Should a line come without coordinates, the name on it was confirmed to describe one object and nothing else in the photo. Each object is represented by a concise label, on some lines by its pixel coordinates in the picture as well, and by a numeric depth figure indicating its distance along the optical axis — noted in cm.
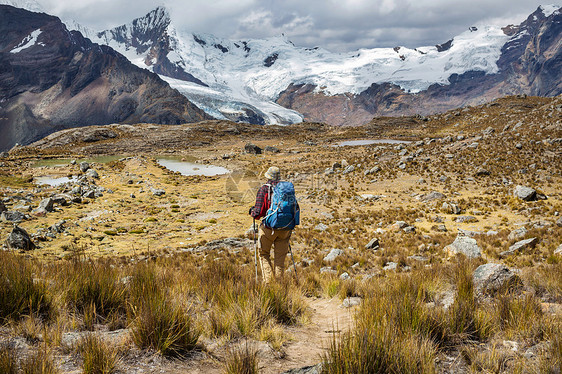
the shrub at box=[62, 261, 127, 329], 454
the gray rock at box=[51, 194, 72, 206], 1927
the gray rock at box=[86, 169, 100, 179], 3135
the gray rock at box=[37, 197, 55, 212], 1750
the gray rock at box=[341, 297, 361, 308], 598
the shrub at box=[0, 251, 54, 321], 398
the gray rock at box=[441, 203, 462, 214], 1704
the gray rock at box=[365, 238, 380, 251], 1247
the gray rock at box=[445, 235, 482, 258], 1006
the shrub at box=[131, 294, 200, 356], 360
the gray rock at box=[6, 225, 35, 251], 1199
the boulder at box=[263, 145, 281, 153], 6216
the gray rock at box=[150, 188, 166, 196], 2642
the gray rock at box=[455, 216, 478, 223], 1538
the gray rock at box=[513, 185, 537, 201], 1730
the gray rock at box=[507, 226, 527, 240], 1124
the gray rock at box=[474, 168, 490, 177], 2511
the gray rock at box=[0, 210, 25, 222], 1525
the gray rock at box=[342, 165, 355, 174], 3450
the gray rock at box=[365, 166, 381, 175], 3184
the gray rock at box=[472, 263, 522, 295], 562
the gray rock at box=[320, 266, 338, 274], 981
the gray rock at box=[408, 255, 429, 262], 1053
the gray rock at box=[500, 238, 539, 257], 979
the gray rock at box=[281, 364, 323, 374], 313
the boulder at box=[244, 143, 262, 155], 6198
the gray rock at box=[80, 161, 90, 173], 3571
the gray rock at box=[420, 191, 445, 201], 2092
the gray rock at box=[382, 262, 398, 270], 1000
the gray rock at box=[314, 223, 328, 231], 1664
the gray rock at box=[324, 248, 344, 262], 1143
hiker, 650
